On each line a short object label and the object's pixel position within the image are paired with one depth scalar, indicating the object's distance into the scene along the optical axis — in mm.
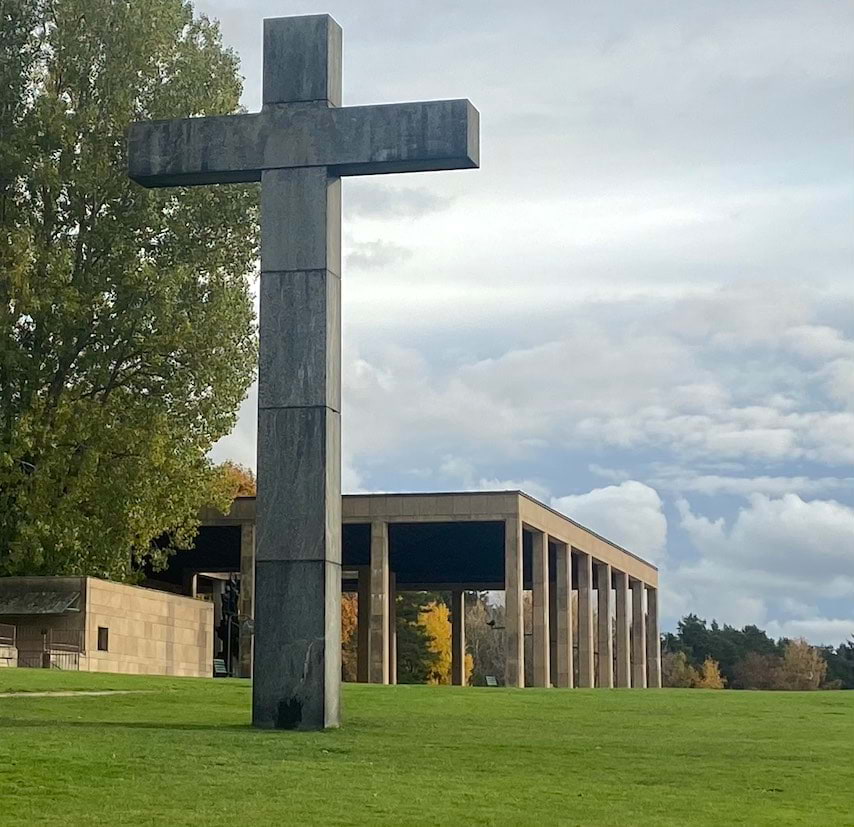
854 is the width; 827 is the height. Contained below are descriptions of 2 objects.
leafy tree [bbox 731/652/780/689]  111500
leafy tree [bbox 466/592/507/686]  109062
